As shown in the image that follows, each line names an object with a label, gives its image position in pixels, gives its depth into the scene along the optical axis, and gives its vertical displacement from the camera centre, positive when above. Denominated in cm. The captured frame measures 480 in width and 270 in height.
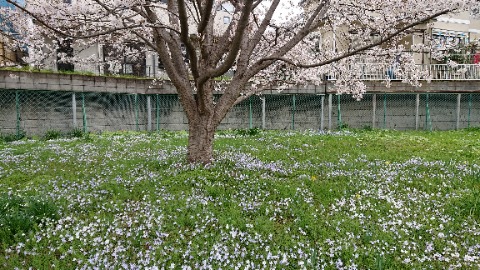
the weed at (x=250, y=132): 1644 -81
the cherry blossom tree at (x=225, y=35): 698 +188
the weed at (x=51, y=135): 1645 -84
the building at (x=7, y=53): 1740 +397
